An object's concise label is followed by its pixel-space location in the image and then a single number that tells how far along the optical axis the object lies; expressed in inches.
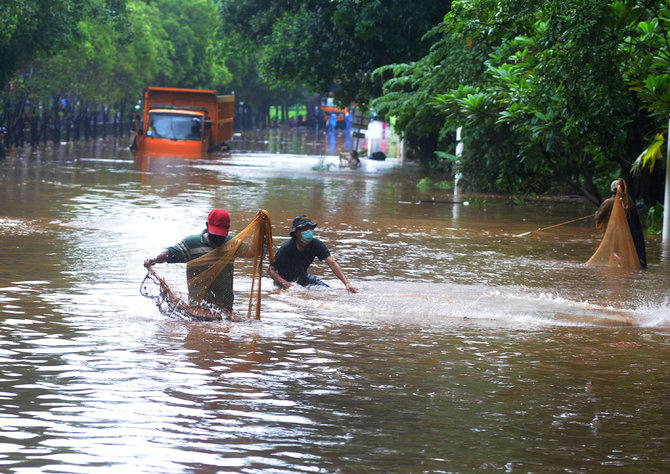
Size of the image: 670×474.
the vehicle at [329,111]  5487.2
